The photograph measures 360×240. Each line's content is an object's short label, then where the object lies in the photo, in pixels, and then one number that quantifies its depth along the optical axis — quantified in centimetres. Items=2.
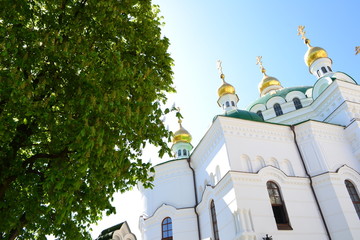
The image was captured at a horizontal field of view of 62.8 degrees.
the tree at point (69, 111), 505
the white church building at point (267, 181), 1116
